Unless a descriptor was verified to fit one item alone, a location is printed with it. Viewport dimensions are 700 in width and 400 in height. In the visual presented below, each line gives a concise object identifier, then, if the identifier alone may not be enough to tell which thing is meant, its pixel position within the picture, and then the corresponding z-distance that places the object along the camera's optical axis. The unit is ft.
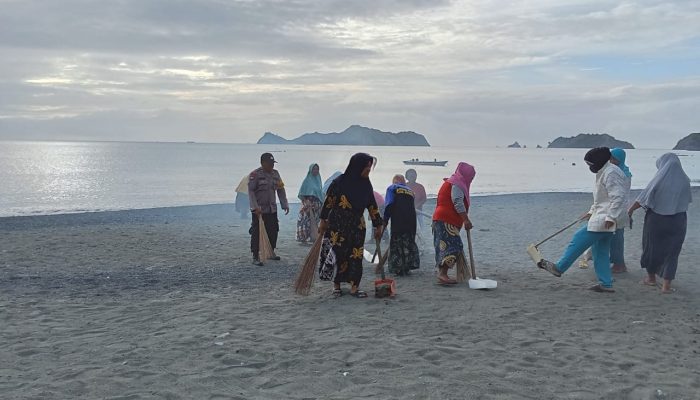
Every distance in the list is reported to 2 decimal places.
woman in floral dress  22.00
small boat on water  241.55
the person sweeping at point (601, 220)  21.91
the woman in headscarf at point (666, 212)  23.12
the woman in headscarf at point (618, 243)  26.30
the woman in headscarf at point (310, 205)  36.50
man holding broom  29.40
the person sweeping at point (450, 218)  24.06
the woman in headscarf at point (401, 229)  26.61
